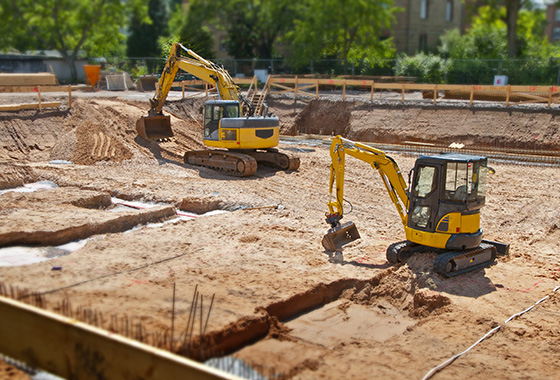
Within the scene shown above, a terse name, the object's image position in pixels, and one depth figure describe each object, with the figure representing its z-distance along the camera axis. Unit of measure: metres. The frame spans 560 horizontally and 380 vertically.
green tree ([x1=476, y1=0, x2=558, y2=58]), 39.72
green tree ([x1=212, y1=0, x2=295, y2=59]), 43.69
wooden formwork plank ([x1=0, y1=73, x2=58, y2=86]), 31.30
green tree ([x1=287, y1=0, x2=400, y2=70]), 39.25
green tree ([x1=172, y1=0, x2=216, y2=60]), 43.78
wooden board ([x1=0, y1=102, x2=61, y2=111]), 22.50
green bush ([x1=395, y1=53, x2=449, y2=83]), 36.88
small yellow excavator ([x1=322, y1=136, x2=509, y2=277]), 10.34
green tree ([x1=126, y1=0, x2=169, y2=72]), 52.94
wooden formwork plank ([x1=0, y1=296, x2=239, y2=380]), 5.50
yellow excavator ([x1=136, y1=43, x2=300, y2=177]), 18.83
